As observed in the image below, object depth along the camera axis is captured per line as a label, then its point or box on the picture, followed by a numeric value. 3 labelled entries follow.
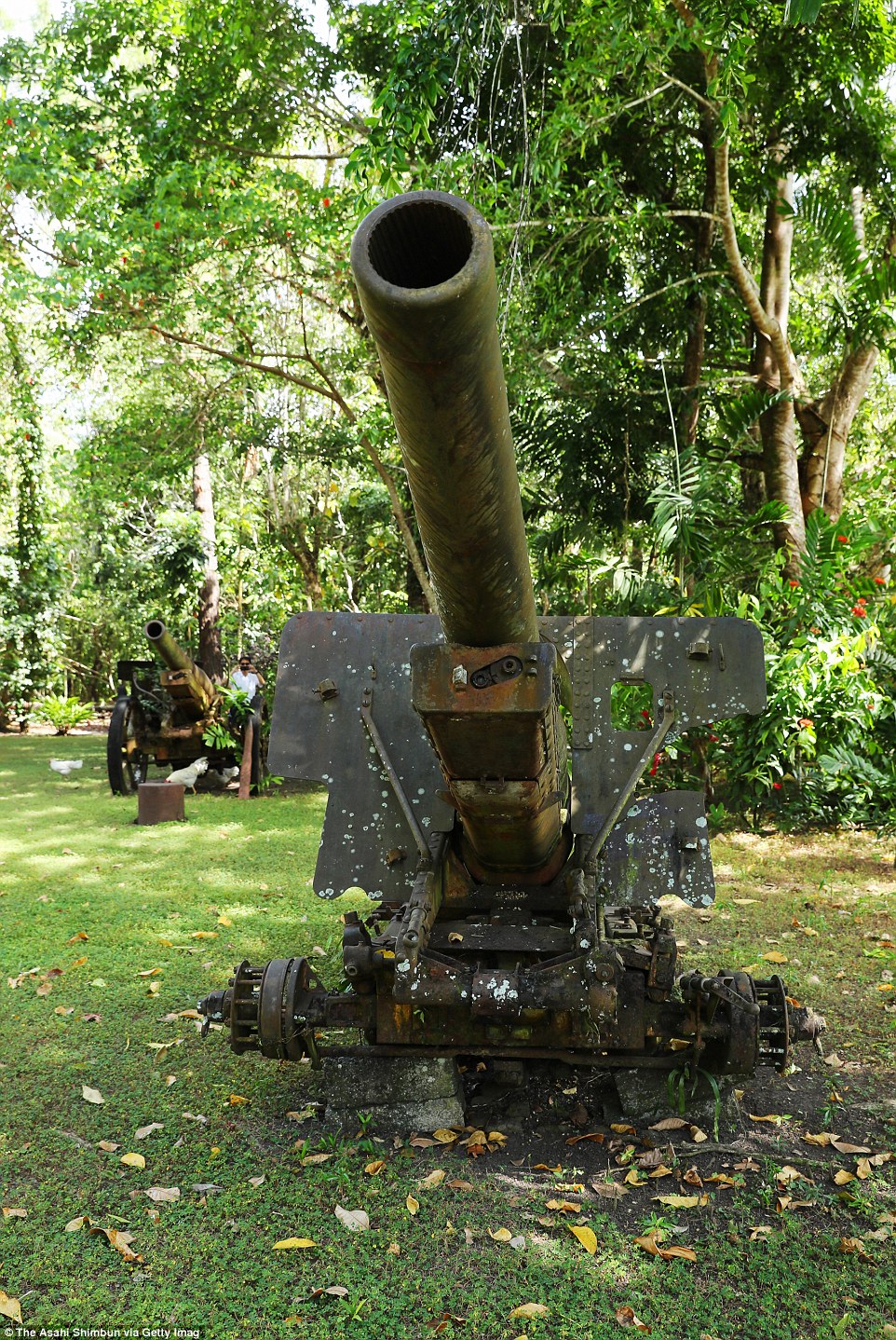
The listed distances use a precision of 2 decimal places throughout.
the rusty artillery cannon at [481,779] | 1.88
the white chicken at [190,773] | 11.00
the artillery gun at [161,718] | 10.71
